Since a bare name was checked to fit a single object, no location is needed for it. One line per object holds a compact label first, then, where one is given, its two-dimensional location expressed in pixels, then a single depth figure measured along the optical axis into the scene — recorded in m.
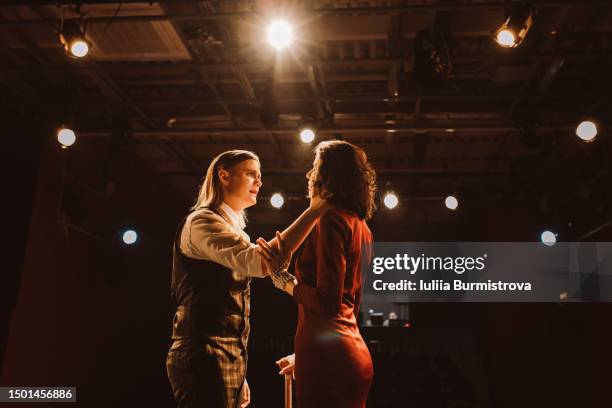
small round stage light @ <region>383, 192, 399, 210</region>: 7.99
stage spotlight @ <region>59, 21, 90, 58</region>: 4.27
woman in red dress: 1.54
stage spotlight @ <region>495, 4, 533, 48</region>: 3.86
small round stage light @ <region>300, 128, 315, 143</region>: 6.00
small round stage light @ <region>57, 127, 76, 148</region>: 5.75
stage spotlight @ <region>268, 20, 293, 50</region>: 4.35
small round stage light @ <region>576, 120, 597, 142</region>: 5.48
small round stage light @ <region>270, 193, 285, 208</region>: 8.34
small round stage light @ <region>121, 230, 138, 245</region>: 7.71
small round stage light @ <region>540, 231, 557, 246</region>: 7.43
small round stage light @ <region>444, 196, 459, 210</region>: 8.28
